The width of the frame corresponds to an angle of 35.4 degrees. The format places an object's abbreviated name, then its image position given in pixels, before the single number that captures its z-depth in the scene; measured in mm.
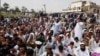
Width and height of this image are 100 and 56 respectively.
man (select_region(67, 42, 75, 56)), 5049
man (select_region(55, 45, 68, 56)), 4527
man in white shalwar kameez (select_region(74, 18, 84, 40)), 6549
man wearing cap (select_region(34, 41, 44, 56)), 4870
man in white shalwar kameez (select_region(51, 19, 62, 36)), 7789
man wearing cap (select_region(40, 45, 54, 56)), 4118
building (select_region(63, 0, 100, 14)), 45258
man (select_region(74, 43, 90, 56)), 4769
